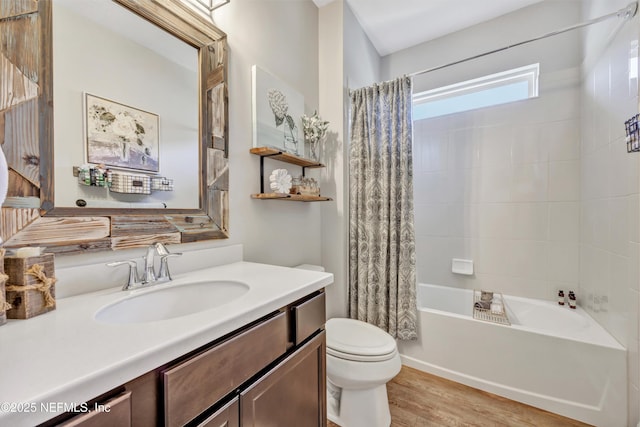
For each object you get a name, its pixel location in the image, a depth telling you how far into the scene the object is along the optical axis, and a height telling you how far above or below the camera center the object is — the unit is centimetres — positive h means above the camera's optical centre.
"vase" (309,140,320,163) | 187 +46
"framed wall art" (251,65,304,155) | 144 +61
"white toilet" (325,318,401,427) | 128 -83
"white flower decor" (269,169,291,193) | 146 +18
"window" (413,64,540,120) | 211 +106
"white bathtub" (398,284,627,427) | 135 -89
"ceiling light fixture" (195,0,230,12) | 118 +98
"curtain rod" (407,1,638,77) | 126 +102
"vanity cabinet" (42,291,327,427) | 48 -40
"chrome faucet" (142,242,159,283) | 91 -19
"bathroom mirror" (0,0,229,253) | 71 +31
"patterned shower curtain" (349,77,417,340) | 181 +1
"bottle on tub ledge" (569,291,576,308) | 184 -64
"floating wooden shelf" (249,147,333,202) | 139 +33
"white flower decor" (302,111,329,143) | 176 +58
